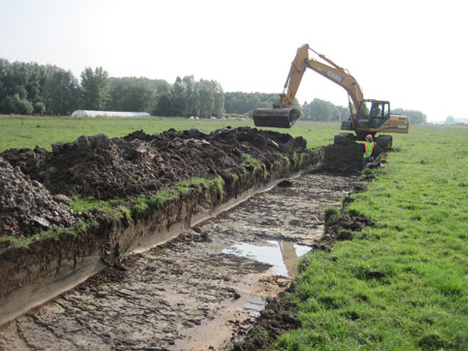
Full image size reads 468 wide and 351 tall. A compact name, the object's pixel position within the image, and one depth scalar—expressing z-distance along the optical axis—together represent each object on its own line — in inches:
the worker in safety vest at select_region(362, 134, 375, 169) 604.4
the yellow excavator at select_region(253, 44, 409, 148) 770.2
